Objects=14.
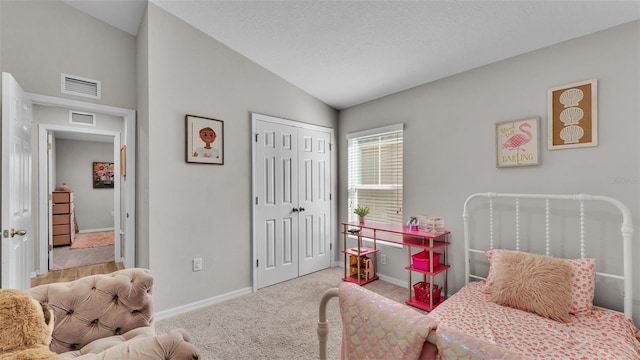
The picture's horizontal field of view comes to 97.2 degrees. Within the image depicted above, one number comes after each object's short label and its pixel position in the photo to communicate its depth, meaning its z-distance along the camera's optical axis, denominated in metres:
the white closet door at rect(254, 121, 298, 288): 3.29
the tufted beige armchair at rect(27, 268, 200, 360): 1.42
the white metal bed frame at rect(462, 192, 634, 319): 1.84
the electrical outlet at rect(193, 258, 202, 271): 2.80
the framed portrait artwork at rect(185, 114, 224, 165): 2.78
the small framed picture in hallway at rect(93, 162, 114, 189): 6.91
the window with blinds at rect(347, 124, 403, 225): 3.45
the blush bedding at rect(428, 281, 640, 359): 1.48
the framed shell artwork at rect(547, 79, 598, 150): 2.10
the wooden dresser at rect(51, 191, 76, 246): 5.39
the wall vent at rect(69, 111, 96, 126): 3.94
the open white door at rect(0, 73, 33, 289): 1.93
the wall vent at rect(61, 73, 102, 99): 2.68
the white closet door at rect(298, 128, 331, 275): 3.72
